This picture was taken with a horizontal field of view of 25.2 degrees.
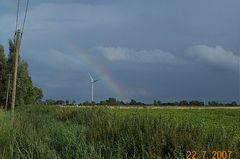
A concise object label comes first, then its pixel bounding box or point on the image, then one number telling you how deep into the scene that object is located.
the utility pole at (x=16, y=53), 24.34
